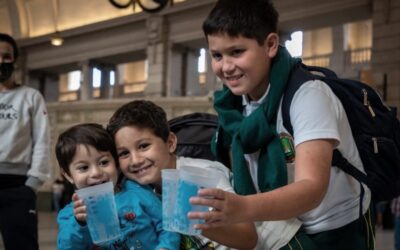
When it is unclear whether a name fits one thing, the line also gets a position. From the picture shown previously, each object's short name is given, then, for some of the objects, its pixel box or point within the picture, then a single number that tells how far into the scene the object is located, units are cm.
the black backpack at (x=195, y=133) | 325
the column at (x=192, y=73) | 1892
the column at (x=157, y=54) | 1816
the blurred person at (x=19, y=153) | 371
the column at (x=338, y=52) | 2205
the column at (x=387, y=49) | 1383
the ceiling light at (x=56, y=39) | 1833
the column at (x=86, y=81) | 2106
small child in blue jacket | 218
